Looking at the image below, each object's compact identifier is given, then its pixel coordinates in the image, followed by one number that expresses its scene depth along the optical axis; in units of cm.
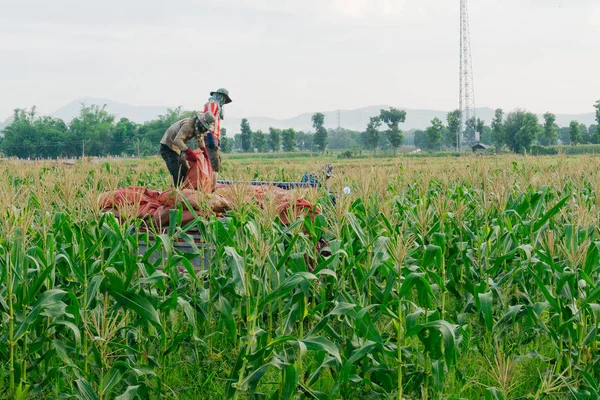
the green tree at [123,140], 8638
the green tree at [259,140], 10050
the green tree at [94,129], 8606
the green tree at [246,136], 10175
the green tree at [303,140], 15012
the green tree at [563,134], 15285
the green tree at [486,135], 15440
